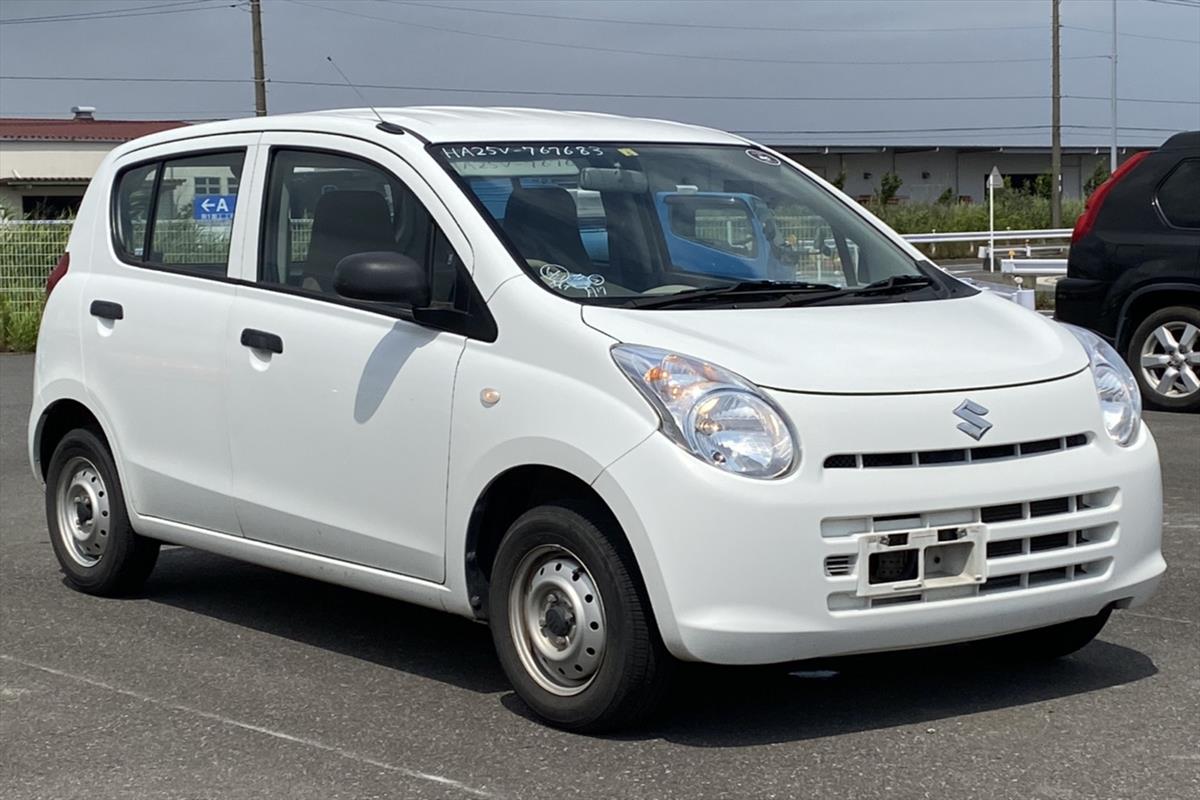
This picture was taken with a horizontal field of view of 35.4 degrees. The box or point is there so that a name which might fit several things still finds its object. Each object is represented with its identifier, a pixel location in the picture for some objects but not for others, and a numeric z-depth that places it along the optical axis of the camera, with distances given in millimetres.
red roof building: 61594
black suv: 12719
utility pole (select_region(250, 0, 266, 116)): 41219
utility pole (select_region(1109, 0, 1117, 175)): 48156
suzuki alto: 4855
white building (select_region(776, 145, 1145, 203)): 80125
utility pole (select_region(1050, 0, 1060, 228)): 52250
